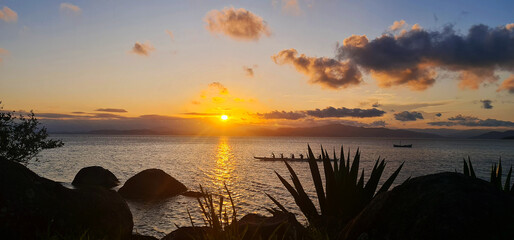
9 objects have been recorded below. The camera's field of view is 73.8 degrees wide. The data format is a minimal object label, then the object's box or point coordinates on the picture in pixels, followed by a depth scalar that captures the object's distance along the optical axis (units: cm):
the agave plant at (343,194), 558
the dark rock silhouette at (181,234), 598
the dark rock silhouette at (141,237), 812
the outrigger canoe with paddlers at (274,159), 8122
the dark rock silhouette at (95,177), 3378
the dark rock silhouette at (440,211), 297
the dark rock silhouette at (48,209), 564
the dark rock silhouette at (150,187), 2995
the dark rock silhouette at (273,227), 486
